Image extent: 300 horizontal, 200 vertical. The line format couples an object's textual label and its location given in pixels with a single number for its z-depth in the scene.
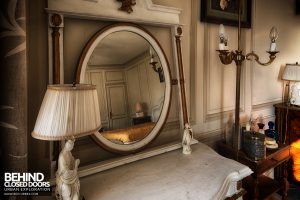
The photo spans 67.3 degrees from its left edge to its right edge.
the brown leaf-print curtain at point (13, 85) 0.60
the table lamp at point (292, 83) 1.70
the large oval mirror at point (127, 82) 0.88
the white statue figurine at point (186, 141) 1.03
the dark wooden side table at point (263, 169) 1.22
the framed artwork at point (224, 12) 1.27
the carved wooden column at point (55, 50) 0.77
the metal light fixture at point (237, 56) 1.08
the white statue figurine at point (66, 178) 0.62
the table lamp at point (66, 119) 0.55
